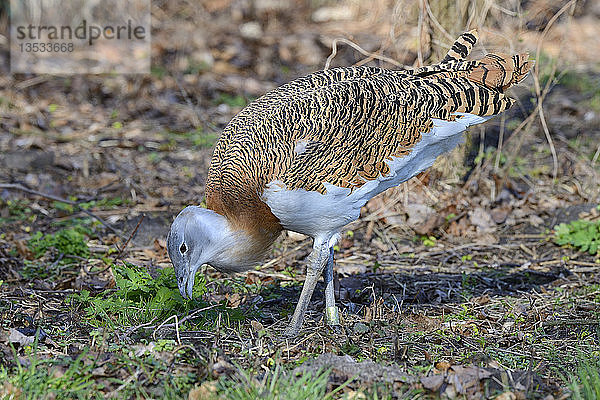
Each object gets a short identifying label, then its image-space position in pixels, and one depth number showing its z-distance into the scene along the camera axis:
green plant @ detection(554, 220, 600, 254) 11.07
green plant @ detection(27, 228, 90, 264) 10.75
